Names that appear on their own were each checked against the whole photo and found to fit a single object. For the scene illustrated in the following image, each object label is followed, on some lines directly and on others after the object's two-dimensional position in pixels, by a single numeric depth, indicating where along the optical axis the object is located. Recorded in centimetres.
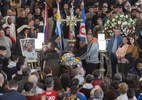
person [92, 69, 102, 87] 1136
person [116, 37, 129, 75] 1595
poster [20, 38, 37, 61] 1512
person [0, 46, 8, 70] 1396
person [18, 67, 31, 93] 1086
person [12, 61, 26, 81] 1154
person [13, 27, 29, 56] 1655
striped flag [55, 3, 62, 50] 1670
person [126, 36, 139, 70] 1592
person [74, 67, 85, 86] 1178
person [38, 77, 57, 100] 1007
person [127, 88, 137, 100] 1029
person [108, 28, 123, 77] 1647
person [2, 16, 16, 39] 1800
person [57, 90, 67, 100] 971
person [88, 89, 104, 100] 991
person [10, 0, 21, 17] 2076
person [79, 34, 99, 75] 1574
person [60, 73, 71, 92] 1110
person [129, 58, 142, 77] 1463
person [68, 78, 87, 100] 1034
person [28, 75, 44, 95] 1043
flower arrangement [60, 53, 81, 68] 1422
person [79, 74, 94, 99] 1096
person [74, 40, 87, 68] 1577
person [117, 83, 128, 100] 1039
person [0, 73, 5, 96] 1031
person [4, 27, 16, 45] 1719
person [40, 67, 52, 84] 1155
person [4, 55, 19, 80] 1295
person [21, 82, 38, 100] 1013
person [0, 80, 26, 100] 960
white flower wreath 1727
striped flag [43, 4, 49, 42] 1686
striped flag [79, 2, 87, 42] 1654
